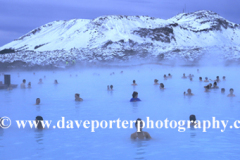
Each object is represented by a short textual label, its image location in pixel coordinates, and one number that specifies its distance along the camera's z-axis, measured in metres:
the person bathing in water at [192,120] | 7.33
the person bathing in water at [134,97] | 11.44
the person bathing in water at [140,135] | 6.15
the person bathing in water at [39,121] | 7.14
